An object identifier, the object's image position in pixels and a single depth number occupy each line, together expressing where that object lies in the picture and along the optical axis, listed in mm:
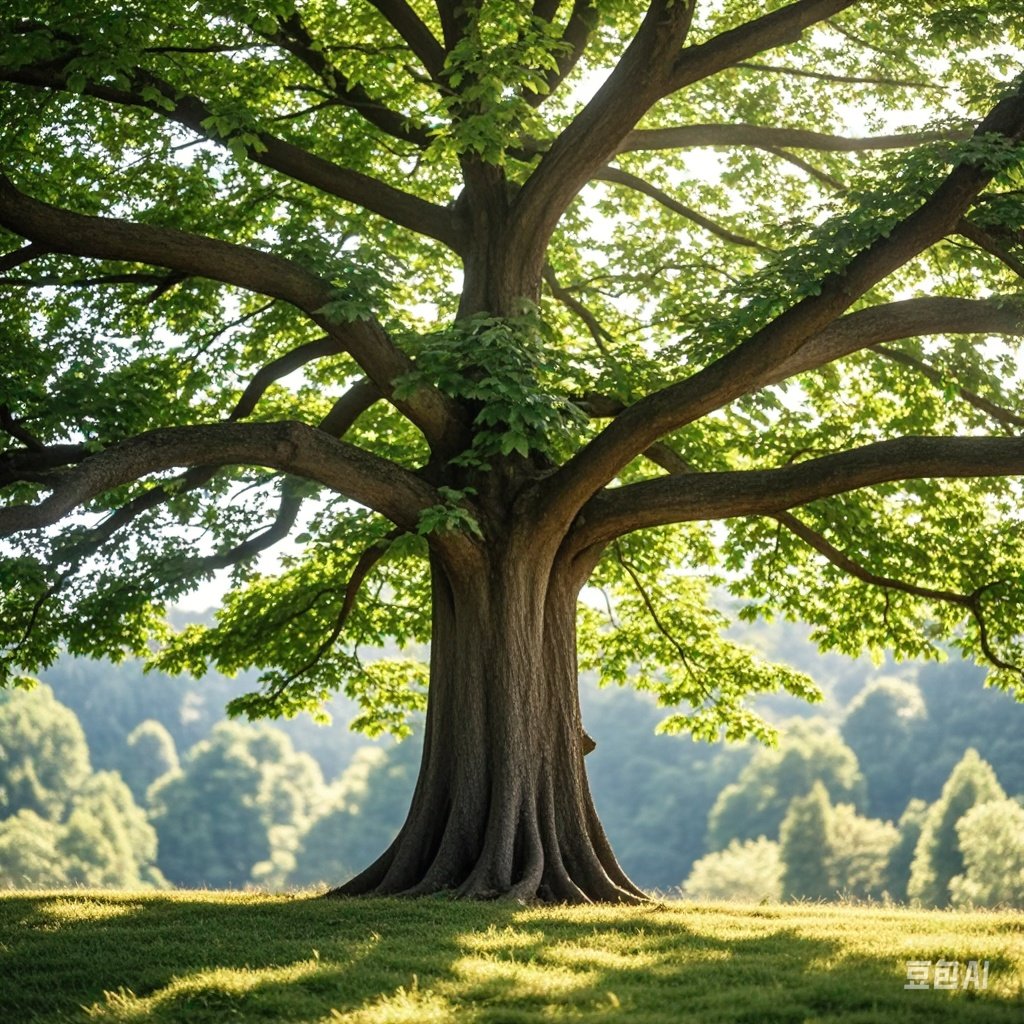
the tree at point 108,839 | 89750
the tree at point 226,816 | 110688
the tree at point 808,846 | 81375
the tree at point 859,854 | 78750
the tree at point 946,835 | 68438
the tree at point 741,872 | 85750
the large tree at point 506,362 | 12477
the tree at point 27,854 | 80250
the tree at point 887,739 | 102438
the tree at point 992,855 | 57250
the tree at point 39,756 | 102562
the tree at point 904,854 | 77750
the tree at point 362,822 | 115938
